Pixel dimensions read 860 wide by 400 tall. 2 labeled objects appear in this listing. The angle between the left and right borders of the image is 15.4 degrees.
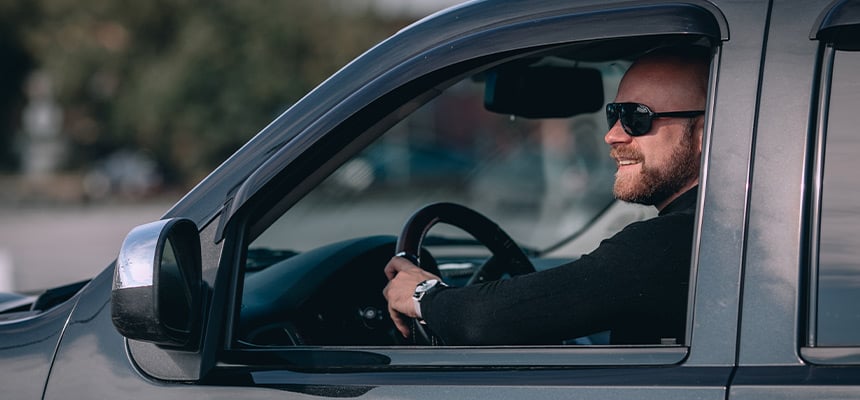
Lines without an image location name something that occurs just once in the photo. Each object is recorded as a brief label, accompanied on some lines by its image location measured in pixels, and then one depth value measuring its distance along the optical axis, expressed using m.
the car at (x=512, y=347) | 4.47
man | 4.66
